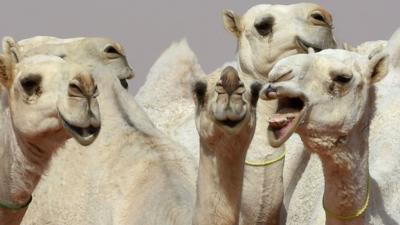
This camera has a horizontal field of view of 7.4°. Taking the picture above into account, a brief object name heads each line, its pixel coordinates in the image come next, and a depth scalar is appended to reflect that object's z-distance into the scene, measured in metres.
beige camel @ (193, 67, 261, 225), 13.63
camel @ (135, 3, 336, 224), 17.17
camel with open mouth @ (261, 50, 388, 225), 14.13
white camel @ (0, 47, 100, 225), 13.75
